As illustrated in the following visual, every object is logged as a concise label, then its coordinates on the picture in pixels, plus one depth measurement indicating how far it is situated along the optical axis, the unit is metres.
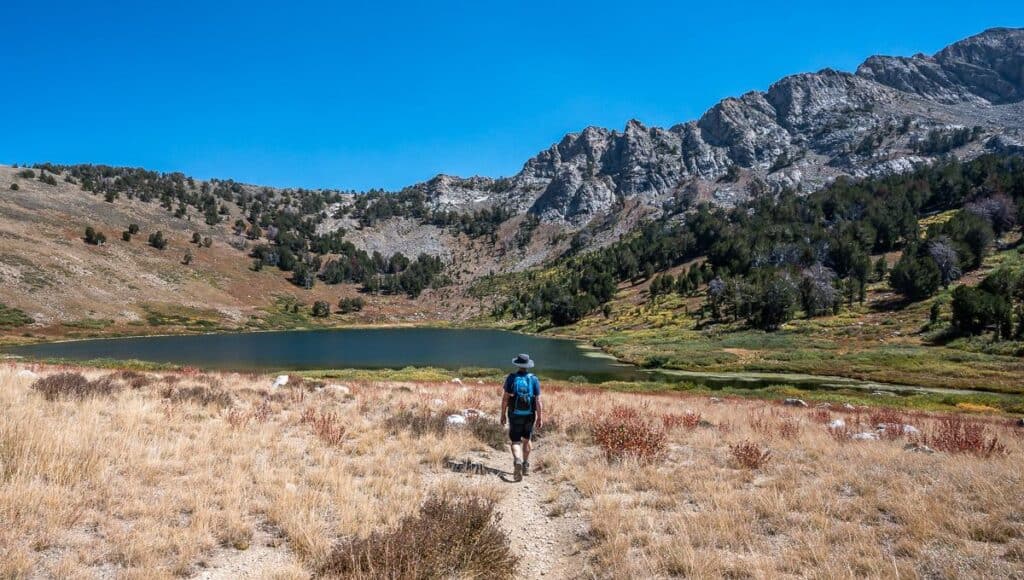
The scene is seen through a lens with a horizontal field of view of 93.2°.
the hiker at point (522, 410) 11.34
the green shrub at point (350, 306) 166.18
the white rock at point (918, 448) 12.82
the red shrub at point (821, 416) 19.67
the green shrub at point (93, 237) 134.88
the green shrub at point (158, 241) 155.12
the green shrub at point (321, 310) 153.00
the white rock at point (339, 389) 22.27
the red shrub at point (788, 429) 15.07
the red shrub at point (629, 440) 12.13
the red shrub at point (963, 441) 12.27
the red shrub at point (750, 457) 11.38
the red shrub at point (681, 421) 16.41
